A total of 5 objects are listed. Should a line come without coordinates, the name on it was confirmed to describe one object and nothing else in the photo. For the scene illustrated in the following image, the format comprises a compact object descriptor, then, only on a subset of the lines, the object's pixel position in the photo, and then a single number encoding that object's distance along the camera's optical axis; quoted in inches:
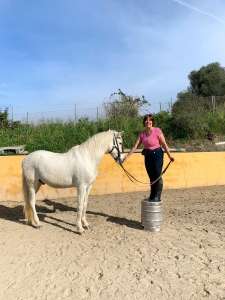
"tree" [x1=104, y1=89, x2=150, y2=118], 381.7
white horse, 139.1
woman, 139.0
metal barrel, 133.4
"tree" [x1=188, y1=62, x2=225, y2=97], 730.6
